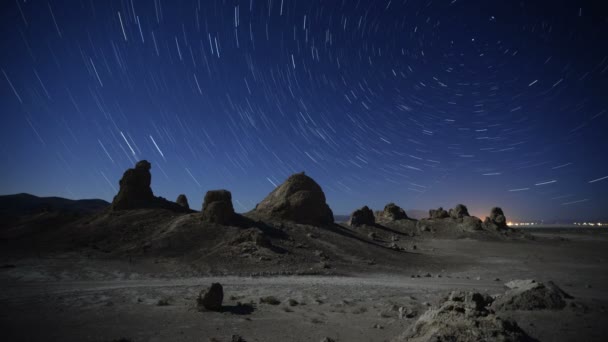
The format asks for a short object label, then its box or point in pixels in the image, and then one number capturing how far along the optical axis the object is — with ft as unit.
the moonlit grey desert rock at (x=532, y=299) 34.76
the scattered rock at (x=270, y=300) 48.16
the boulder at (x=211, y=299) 42.29
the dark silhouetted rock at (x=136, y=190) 131.97
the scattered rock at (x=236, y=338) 30.90
